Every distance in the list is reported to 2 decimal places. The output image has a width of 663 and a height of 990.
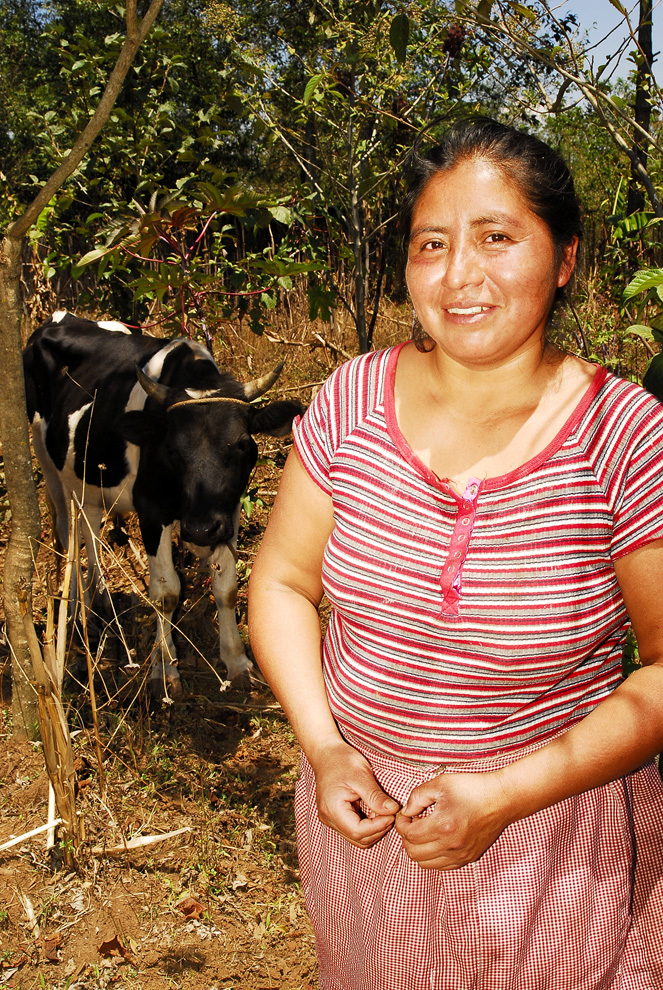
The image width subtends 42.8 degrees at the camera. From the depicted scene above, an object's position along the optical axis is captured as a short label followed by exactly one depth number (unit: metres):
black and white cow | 4.18
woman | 1.38
